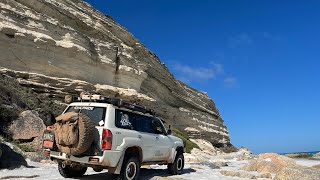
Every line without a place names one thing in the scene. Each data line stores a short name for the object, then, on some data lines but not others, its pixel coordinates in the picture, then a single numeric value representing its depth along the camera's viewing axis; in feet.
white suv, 20.66
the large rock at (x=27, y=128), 39.78
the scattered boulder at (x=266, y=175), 31.96
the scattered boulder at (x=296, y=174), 25.41
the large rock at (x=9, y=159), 27.12
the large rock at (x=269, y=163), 37.75
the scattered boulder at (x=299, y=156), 94.59
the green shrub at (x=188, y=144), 89.05
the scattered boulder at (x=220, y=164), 45.56
